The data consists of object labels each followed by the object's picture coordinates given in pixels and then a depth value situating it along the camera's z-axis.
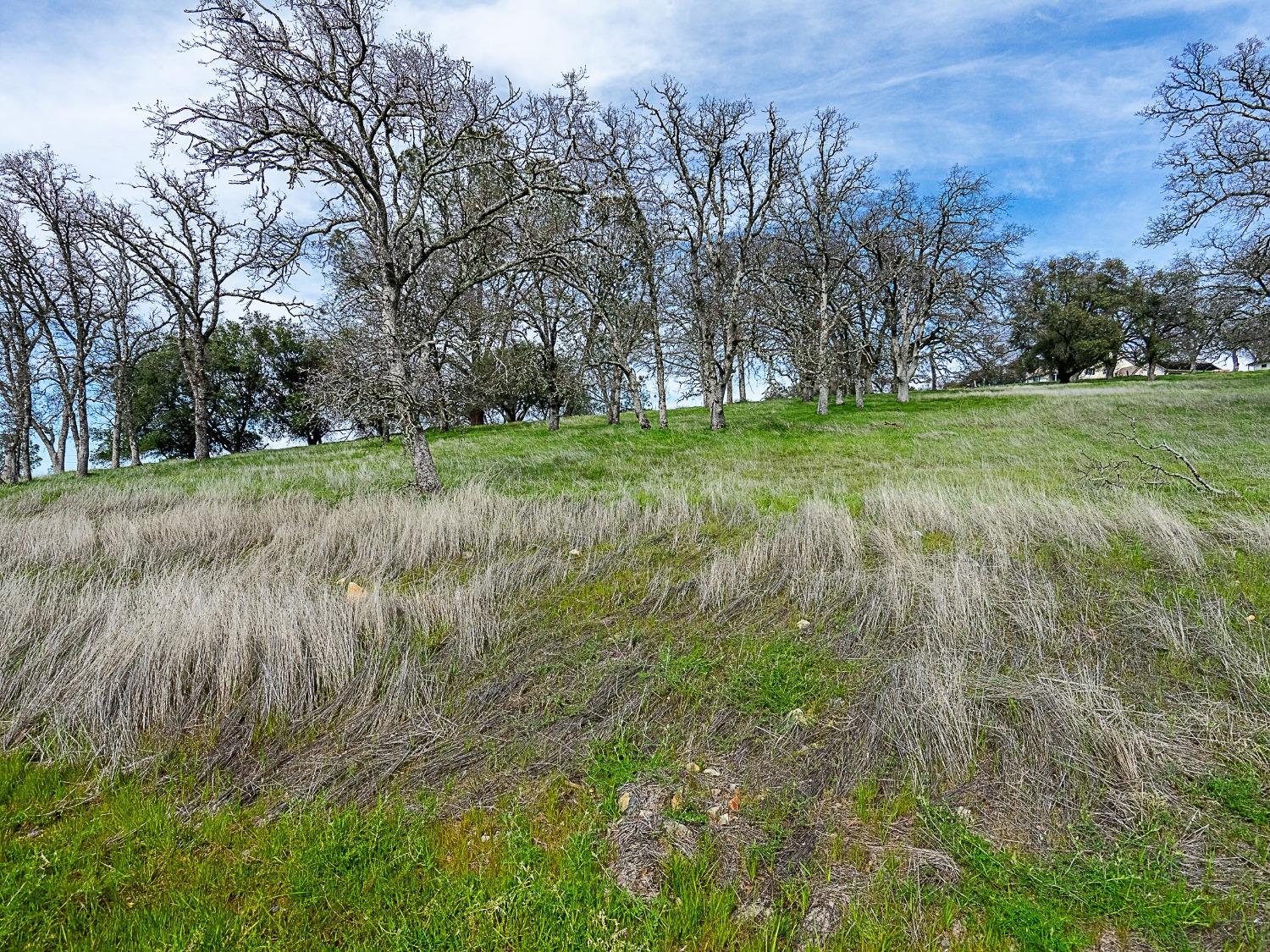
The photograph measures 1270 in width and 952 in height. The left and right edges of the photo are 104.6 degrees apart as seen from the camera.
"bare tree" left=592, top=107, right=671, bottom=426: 17.00
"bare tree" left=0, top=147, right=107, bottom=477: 17.38
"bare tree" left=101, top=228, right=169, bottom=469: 20.11
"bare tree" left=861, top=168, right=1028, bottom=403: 24.70
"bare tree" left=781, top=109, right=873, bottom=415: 21.92
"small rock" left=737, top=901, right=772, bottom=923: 2.04
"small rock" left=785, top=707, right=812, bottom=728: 3.18
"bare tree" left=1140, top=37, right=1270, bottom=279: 15.08
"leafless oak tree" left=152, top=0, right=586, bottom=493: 8.37
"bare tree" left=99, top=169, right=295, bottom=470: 19.02
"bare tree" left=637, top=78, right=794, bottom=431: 18.53
